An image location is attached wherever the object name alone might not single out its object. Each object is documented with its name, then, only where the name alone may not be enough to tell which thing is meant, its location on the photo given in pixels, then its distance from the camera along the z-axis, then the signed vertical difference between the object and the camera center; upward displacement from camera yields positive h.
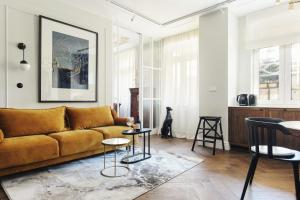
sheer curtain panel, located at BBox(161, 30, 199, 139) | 4.88 +0.46
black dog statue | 5.09 -0.69
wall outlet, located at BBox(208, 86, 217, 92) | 4.05 +0.20
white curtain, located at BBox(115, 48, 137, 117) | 5.75 +0.68
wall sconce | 3.01 +0.54
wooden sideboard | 3.13 -0.38
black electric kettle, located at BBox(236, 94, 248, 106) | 3.88 -0.03
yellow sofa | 2.35 -0.53
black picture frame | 3.28 +0.51
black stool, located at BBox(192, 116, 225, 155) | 3.79 -0.59
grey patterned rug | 2.01 -0.98
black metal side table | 3.00 -0.96
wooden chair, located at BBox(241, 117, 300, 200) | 1.64 -0.49
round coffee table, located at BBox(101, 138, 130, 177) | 2.54 -0.98
